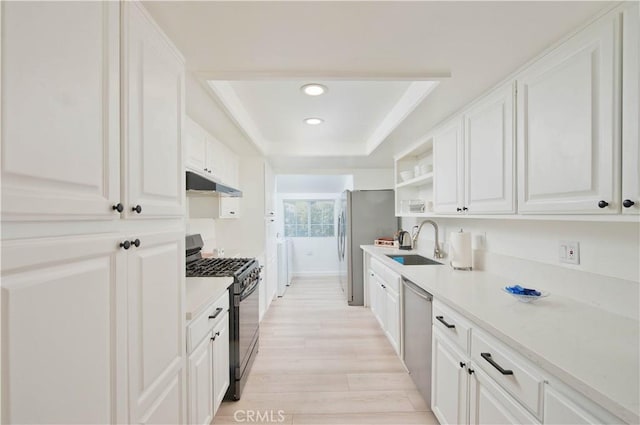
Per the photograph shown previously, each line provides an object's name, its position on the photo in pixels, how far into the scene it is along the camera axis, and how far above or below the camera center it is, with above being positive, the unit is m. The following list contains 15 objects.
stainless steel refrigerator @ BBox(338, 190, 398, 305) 4.09 -0.17
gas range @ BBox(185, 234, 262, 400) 1.97 -0.72
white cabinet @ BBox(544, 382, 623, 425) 0.76 -0.58
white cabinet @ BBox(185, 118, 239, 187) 2.26 +0.53
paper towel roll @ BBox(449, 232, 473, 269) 2.21 -0.32
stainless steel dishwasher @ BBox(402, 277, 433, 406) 1.82 -0.90
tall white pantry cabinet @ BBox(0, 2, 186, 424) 0.55 -0.01
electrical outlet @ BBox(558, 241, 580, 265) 1.45 -0.22
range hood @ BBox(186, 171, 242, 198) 1.89 +0.19
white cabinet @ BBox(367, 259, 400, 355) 2.46 -0.91
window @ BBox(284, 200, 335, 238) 6.32 -0.19
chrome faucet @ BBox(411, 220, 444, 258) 2.80 -0.42
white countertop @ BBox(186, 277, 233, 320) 1.41 -0.48
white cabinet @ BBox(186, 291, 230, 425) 1.37 -0.85
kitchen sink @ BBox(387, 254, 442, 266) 2.74 -0.51
